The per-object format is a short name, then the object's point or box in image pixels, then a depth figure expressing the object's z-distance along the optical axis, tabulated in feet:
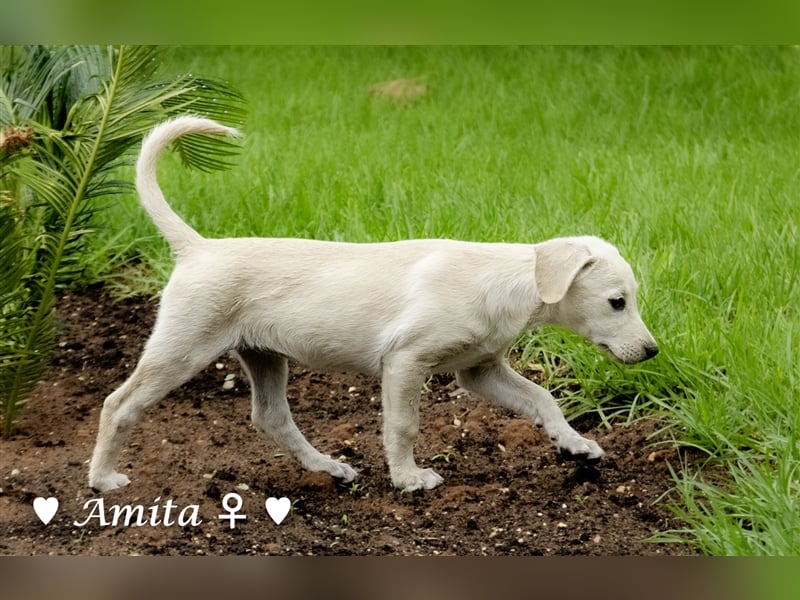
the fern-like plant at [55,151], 13.57
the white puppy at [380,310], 12.02
